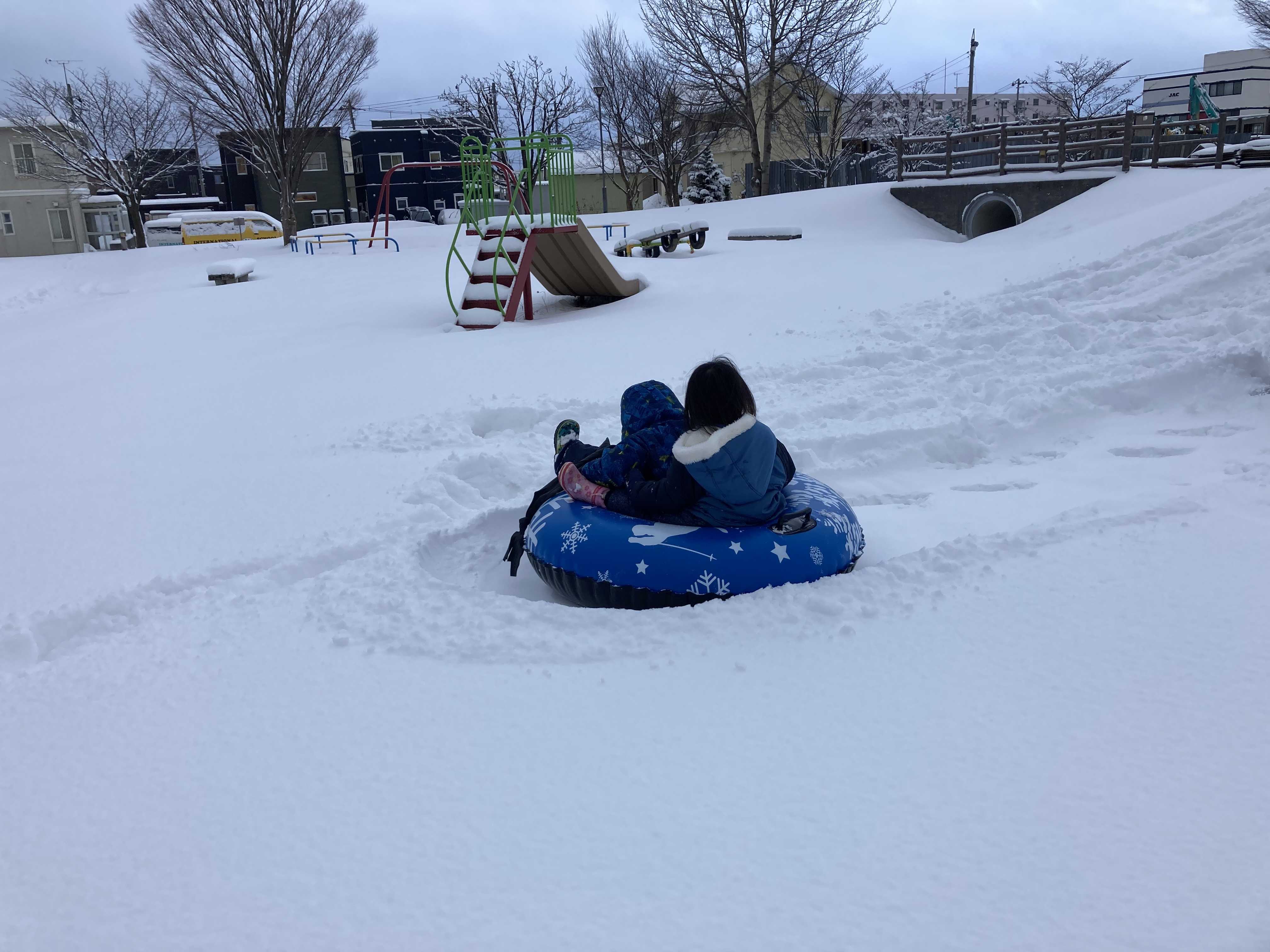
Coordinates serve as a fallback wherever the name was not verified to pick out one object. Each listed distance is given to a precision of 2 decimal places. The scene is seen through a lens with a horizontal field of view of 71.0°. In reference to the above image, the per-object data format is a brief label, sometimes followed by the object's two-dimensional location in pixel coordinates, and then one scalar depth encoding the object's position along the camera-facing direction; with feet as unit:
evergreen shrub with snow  94.22
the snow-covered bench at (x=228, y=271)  48.96
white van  114.52
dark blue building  148.77
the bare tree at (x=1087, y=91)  126.21
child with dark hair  11.32
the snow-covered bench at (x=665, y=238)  51.34
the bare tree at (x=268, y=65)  62.95
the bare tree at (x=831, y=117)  91.40
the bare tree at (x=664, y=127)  98.17
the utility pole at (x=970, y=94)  98.33
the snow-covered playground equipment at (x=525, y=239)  31.65
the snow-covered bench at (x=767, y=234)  52.19
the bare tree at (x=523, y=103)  102.12
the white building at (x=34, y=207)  102.06
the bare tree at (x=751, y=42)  76.18
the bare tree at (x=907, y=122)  106.63
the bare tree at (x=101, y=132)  85.56
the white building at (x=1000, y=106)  163.12
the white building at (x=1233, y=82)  170.81
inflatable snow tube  11.69
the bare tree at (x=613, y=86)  101.50
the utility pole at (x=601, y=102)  100.01
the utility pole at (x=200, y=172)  133.81
